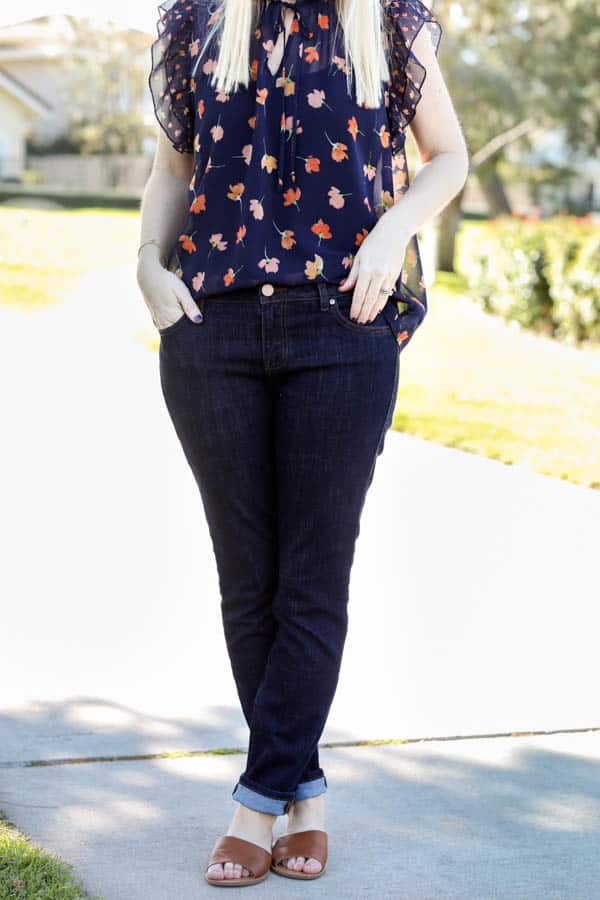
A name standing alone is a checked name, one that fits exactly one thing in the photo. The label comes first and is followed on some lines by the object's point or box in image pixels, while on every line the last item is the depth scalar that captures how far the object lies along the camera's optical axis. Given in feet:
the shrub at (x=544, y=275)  71.48
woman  13.82
